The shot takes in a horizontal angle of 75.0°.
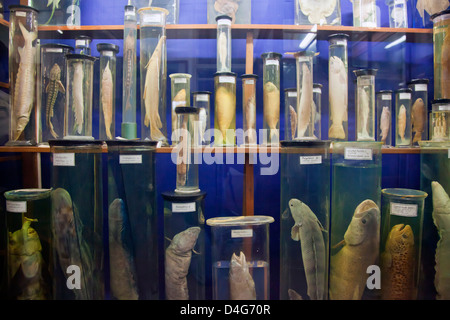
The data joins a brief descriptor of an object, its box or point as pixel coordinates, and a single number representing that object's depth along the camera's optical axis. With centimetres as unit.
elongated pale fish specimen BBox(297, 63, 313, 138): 156
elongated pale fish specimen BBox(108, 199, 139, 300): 145
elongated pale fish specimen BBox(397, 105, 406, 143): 172
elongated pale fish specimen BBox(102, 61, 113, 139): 168
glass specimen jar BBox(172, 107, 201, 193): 149
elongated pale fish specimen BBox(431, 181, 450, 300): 152
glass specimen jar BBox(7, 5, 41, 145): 157
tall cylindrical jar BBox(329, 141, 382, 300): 146
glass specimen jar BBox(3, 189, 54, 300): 146
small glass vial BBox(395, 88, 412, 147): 171
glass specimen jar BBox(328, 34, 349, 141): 162
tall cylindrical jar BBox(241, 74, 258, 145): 169
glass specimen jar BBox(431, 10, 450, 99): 170
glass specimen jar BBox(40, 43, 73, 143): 157
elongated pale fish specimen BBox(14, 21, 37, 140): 157
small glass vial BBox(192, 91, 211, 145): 169
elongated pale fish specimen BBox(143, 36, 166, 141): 162
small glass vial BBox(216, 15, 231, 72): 167
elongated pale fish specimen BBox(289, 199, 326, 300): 147
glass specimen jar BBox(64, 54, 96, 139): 147
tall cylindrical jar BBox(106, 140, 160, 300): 145
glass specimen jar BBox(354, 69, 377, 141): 155
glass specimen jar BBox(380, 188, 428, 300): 146
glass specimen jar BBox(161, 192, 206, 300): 143
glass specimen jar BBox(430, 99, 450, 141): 162
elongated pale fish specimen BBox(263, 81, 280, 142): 171
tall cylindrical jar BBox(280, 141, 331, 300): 147
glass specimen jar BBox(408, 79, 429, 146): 171
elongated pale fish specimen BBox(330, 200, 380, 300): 146
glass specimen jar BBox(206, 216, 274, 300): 145
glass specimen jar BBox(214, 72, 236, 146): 165
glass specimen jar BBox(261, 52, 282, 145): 171
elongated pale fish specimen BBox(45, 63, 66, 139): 157
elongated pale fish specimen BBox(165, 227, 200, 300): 143
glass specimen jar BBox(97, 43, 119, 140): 167
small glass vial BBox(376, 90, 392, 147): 173
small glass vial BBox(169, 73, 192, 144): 171
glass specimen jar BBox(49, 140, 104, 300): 141
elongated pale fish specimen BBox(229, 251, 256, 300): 144
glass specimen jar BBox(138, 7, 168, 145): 162
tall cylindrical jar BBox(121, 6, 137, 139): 163
